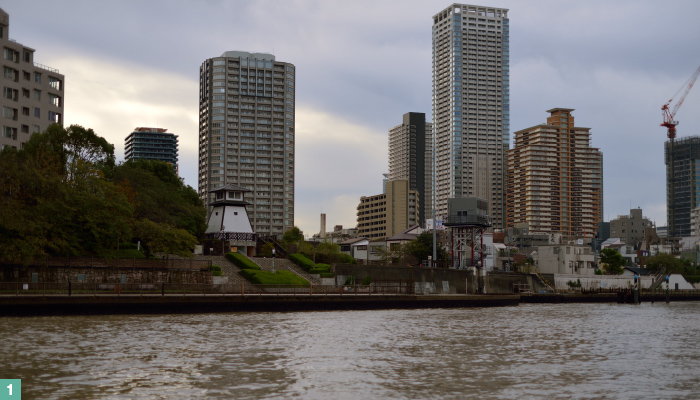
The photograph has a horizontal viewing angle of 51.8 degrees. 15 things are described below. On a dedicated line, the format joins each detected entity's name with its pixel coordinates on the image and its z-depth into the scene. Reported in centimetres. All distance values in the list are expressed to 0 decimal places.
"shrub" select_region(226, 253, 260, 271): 8506
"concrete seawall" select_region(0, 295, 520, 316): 5544
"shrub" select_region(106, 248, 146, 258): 7429
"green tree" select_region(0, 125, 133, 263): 6328
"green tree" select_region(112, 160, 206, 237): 8594
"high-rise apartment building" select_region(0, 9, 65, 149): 10206
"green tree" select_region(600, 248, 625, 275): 14712
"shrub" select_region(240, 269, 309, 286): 7875
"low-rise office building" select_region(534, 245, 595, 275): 13512
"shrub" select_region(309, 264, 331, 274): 8950
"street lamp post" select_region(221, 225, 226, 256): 9651
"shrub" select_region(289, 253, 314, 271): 9231
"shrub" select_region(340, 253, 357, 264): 9838
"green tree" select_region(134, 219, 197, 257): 7425
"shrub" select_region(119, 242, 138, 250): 7977
